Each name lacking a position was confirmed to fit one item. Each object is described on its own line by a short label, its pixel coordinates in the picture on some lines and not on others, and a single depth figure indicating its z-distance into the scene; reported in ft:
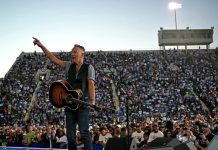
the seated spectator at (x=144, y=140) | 32.17
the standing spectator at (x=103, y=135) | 36.82
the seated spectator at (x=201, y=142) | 28.76
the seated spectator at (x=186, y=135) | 31.91
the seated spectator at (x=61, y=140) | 37.15
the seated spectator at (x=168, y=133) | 30.52
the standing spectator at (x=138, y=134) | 36.10
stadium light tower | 142.20
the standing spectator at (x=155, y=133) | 32.64
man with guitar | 14.20
